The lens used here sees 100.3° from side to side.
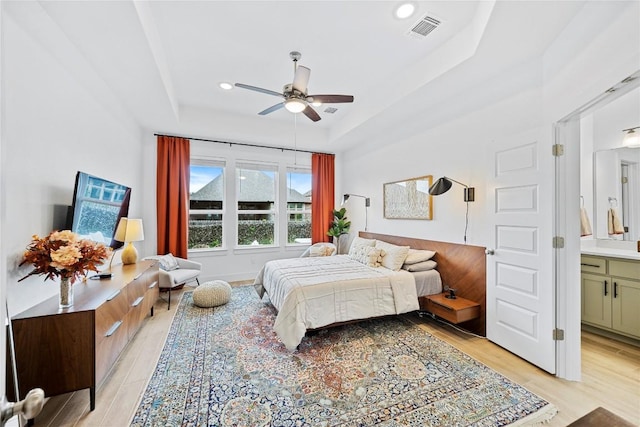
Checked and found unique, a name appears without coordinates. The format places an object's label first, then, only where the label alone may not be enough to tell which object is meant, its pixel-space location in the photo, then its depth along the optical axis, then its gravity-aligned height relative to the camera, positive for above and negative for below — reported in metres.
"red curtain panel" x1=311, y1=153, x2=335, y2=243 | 5.65 +0.47
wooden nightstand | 2.83 -1.00
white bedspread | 2.62 -0.85
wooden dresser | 1.63 -0.84
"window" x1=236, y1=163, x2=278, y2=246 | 5.26 +0.26
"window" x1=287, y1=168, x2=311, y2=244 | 5.64 +0.23
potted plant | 5.61 -0.20
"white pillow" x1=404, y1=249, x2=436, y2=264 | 3.41 -0.51
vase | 1.81 -0.53
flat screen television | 2.25 +0.07
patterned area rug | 1.76 -1.31
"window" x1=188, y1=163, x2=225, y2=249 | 4.91 +0.21
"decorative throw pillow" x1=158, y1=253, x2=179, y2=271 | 3.90 -0.71
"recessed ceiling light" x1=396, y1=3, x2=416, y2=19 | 2.16 +1.72
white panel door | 2.24 -0.29
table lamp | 3.09 -0.24
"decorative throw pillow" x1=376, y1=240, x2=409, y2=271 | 3.38 -0.52
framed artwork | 3.73 +0.27
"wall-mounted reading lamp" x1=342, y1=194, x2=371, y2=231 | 5.09 +0.24
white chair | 3.63 -0.84
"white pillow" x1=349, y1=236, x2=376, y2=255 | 4.15 -0.41
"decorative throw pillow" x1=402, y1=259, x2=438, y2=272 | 3.35 -0.62
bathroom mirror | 2.89 +0.28
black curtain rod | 4.71 +1.37
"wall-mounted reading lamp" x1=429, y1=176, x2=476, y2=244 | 3.08 +0.32
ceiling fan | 2.53 +1.24
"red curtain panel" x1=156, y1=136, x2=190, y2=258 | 4.50 +0.34
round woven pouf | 3.63 -1.09
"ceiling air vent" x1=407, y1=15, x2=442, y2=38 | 2.30 +1.71
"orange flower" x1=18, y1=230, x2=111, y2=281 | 1.72 -0.27
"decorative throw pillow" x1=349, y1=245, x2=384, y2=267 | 3.62 -0.55
